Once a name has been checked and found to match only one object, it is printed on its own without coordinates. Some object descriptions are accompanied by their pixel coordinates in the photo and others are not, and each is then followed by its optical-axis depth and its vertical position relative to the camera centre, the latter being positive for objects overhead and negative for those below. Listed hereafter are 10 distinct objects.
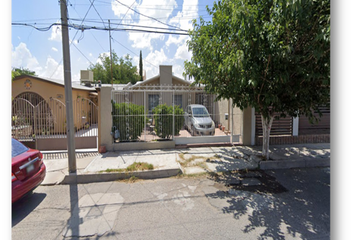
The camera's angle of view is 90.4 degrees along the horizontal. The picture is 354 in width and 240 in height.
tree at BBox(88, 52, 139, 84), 32.62 +8.48
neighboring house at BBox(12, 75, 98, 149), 9.32 +1.29
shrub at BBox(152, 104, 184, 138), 7.65 -0.21
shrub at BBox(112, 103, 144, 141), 7.24 -0.22
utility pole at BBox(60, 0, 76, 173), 4.82 +0.73
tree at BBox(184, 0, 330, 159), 3.71 +1.39
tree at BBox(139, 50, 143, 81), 36.71 +10.21
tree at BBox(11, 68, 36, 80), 30.52 +8.17
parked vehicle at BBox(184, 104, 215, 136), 8.21 -0.35
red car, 3.23 -1.08
